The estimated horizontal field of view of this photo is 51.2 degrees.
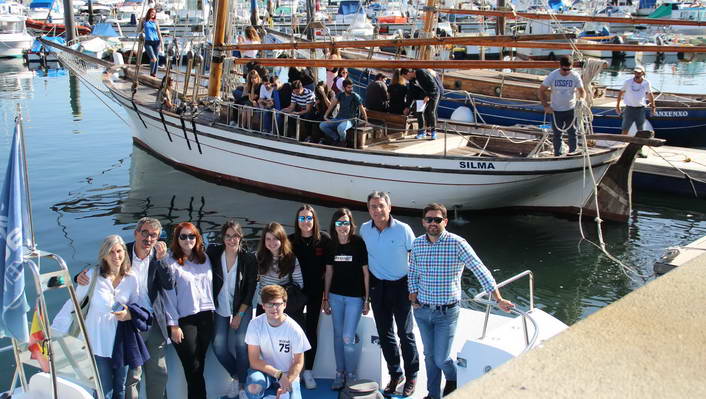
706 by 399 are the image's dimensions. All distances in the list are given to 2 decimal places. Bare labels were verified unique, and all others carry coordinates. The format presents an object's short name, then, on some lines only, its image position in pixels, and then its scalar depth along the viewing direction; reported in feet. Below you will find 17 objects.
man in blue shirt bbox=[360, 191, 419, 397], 19.66
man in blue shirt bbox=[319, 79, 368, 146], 44.57
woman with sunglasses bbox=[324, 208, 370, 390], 19.81
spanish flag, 16.28
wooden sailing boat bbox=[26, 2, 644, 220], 44.29
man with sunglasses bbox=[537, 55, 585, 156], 41.04
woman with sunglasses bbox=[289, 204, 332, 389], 19.76
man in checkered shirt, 18.19
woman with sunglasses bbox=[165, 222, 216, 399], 18.58
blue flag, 14.96
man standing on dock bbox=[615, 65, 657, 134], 54.75
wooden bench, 49.37
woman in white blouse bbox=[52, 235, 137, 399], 16.94
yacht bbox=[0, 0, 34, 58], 157.99
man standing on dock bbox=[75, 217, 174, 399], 17.90
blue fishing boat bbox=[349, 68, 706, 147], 65.57
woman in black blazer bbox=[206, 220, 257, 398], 19.25
